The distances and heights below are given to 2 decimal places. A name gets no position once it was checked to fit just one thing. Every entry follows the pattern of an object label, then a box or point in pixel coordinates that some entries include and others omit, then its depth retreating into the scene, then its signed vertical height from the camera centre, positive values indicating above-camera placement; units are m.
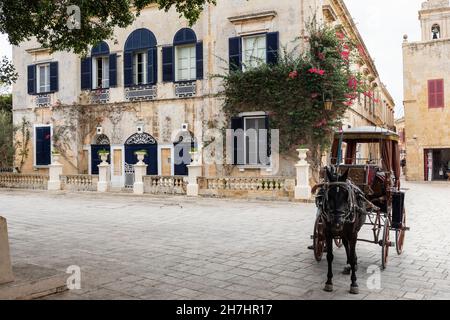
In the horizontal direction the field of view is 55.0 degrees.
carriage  6.39 -0.33
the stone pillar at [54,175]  20.00 -0.68
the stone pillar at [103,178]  19.08 -0.80
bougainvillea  16.62 +2.79
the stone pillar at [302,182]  15.14 -0.84
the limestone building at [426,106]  28.59 +3.42
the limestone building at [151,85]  18.23 +3.67
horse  5.16 -0.69
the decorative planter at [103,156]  19.03 +0.17
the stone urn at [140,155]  18.28 +0.18
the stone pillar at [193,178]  16.91 -0.74
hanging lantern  16.05 +2.14
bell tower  32.41 +10.59
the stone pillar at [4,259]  5.11 -1.16
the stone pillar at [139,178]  18.12 -0.78
